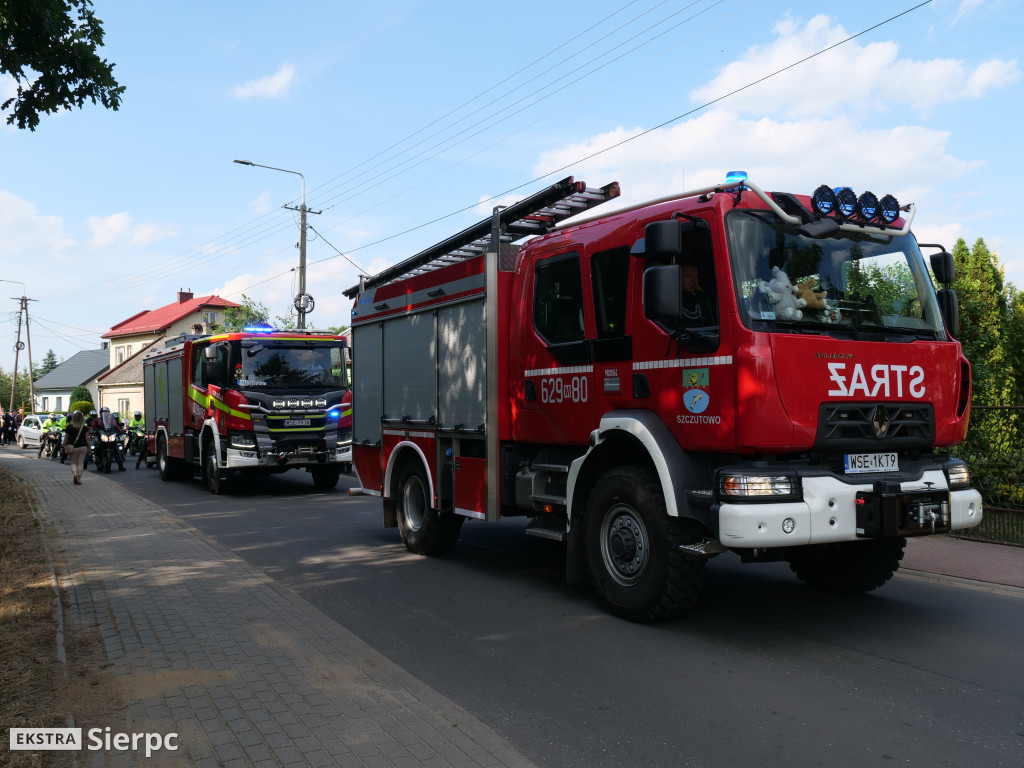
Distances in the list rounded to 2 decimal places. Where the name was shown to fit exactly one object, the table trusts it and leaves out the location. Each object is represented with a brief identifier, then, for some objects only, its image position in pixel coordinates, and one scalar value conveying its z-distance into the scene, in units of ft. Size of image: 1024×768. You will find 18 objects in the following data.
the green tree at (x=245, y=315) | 120.23
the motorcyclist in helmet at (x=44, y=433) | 107.86
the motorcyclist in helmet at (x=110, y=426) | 75.97
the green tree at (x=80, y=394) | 233.90
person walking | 58.65
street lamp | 81.87
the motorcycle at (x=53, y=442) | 102.14
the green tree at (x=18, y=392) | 317.50
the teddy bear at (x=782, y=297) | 18.01
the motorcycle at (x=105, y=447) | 74.64
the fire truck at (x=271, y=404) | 49.60
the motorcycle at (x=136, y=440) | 85.07
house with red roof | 221.25
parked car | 138.92
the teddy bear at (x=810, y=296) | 18.37
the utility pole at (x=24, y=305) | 221.46
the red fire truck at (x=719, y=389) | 17.49
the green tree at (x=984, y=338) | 36.14
